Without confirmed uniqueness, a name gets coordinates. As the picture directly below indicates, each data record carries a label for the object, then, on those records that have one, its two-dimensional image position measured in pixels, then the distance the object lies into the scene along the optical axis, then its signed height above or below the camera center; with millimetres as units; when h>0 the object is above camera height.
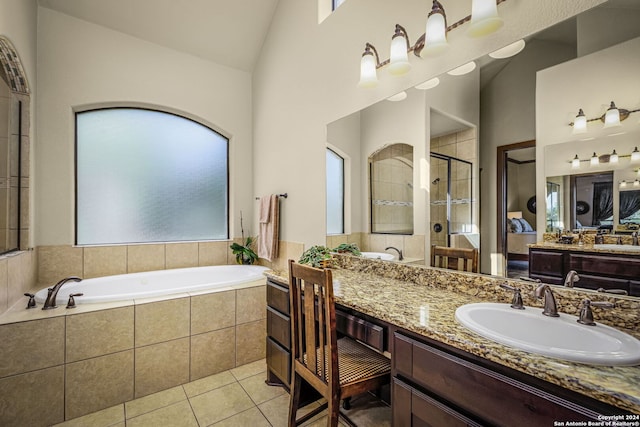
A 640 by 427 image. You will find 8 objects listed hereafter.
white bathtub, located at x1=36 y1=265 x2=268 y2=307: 2184 -645
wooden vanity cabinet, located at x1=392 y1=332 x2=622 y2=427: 737 -539
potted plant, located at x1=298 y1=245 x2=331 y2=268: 2197 -342
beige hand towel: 3074 -149
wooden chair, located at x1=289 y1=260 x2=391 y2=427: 1286 -749
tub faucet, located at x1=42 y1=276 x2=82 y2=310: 1941 -578
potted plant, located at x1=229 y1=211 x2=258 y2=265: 3457 -454
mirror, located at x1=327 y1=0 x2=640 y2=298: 1108 +531
